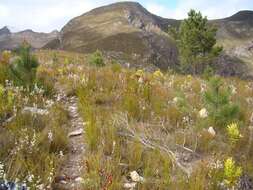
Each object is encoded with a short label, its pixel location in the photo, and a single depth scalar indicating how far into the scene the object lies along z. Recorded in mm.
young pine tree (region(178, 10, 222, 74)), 35656
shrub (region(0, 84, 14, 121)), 5156
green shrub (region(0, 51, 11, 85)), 6830
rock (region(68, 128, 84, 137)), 5004
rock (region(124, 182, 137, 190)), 3709
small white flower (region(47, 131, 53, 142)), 4158
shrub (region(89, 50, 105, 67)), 13723
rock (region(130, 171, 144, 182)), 3791
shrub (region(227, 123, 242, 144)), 4438
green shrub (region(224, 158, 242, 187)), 3613
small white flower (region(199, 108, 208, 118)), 5705
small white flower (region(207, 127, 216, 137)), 4993
